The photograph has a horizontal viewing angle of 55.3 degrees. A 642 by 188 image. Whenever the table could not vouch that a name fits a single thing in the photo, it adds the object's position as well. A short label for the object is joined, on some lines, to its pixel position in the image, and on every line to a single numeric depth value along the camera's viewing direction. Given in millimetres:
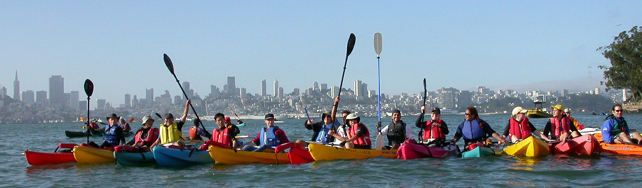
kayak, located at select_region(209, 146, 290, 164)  13977
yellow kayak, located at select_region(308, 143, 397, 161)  14130
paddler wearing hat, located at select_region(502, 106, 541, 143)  15211
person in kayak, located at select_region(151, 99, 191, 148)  15000
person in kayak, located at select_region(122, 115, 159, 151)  15588
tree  70812
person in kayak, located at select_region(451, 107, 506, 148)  14125
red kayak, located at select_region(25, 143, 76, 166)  15242
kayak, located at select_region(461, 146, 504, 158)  14094
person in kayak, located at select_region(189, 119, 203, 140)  23983
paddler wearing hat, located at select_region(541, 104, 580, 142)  15539
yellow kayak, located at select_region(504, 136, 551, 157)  14211
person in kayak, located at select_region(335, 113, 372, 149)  14414
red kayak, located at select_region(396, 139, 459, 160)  14188
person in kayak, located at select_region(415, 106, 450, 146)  14758
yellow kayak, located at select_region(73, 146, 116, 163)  14938
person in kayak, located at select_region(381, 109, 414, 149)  14820
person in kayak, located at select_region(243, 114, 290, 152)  14570
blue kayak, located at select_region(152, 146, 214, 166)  13984
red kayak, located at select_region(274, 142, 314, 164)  14242
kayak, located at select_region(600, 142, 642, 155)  14210
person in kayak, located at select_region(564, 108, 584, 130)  16883
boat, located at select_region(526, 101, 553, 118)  64825
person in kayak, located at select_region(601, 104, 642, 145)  14578
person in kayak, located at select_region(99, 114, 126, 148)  16141
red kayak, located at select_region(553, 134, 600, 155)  14297
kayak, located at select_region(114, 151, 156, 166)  14448
